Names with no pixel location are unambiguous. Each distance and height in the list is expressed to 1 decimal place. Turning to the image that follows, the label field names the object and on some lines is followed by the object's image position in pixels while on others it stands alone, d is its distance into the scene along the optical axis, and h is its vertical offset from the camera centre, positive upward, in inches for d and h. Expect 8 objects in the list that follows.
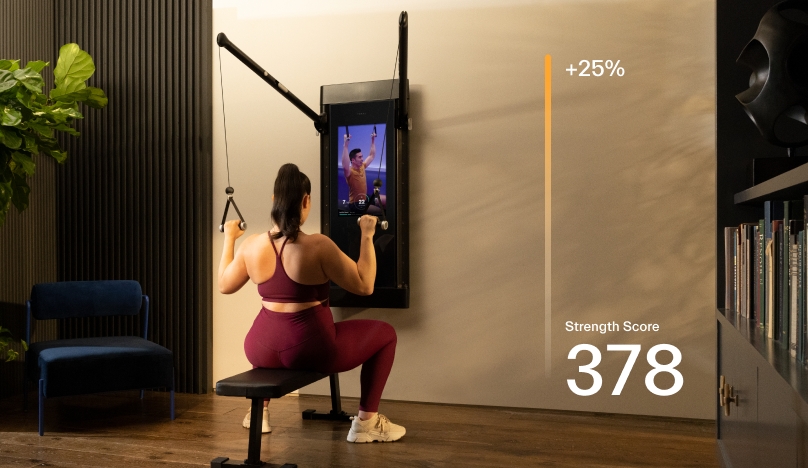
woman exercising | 119.1 -8.8
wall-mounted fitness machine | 162.1 +13.5
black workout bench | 107.7 -24.8
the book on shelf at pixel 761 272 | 84.4 -5.5
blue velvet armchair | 139.9 -25.6
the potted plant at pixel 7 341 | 151.5 -24.7
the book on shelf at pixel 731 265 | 105.9 -5.9
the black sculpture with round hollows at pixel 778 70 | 73.3 +16.9
